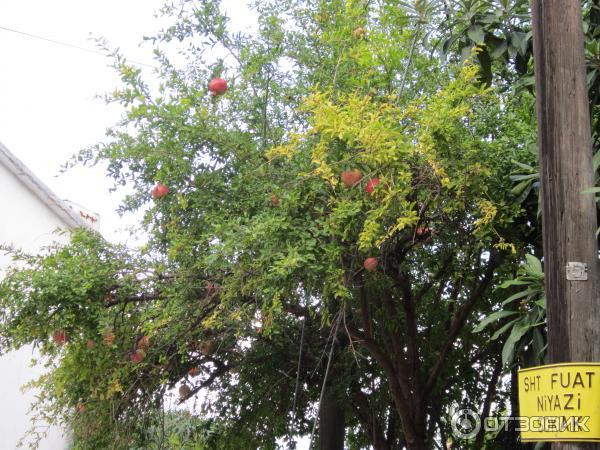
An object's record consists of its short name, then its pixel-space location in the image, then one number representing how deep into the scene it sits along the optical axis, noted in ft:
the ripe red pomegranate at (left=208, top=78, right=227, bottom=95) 21.42
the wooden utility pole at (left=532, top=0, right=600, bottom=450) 11.85
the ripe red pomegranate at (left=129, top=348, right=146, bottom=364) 23.79
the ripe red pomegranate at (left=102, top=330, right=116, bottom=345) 23.34
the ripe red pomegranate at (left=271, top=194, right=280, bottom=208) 20.07
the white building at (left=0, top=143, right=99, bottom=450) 46.06
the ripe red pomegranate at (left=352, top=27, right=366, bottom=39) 21.82
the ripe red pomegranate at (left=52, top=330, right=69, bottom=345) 23.07
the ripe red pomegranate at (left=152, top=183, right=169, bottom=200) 21.22
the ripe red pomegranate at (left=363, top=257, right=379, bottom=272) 19.29
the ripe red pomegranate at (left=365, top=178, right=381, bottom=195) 17.97
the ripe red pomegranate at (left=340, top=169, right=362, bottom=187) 18.34
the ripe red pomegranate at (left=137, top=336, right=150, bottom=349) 23.91
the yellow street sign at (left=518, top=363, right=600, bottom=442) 11.34
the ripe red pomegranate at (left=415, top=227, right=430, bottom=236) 21.40
